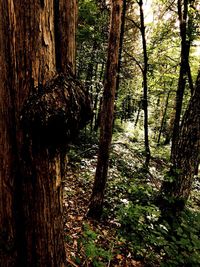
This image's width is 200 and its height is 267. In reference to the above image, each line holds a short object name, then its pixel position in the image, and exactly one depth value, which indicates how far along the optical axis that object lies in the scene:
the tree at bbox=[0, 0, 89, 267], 1.22
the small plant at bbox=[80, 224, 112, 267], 3.04
